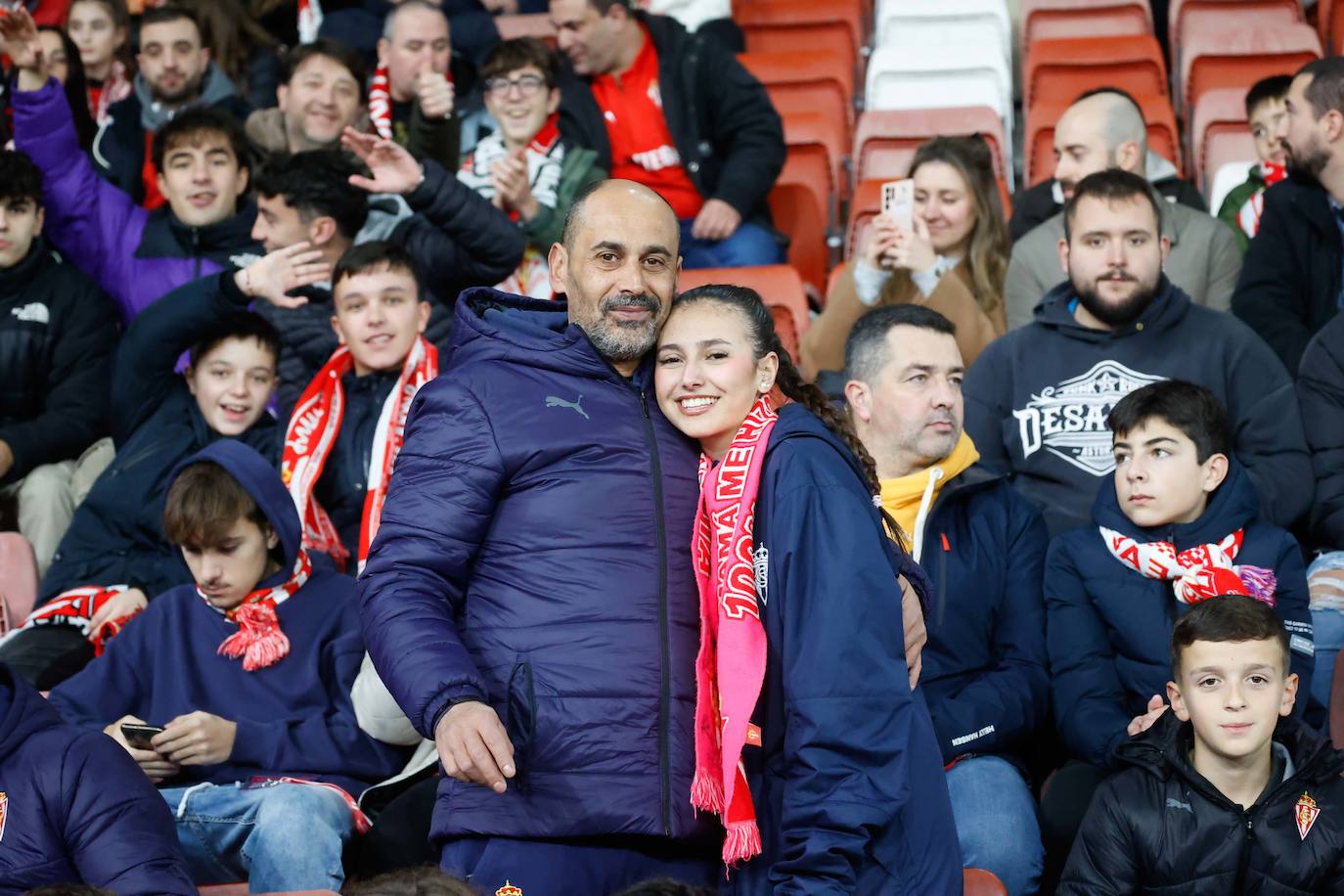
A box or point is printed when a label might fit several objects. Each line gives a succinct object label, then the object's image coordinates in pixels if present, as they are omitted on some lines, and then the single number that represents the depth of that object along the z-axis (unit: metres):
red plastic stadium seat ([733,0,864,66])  8.53
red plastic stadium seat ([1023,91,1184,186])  6.97
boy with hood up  3.77
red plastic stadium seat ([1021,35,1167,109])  7.57
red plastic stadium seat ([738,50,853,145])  7.93
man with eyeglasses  6.01
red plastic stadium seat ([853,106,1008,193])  7.18
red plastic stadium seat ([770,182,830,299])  6.89
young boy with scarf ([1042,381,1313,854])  3.91
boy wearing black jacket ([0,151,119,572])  5.54
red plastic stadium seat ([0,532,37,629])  4.96
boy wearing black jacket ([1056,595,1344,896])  3.39
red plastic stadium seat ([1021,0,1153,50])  8.22
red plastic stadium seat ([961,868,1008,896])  3.16
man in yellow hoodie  3.96
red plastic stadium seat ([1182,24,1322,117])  7.49
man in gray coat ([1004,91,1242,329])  5.47
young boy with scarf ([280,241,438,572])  4.77
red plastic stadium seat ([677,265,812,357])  5.83
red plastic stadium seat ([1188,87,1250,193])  7.02
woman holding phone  5.27
